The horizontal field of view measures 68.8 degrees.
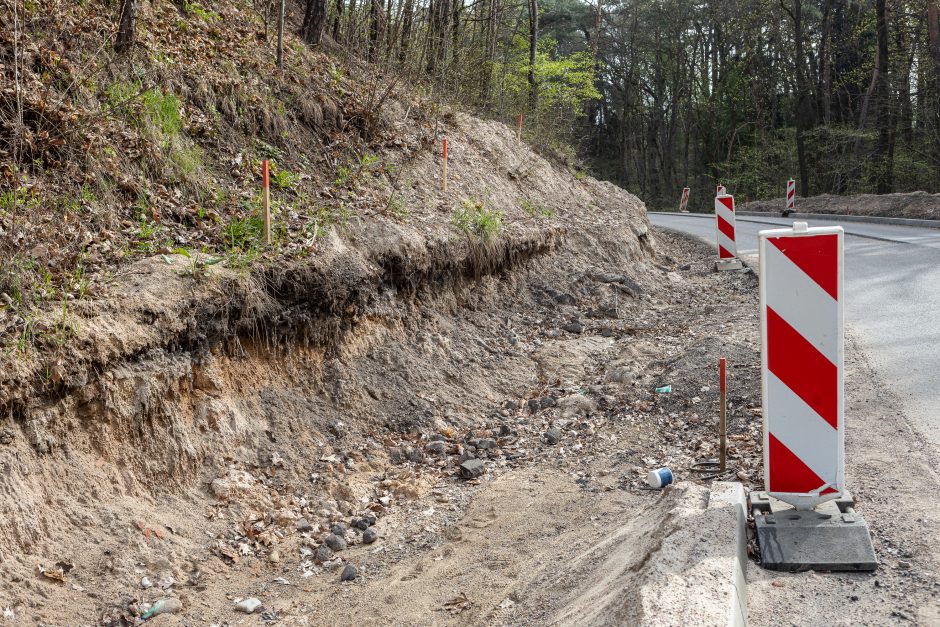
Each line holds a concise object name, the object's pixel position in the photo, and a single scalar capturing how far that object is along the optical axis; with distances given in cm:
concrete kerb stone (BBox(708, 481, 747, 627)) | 278
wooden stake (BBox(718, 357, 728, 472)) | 436
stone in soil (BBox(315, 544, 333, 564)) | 466
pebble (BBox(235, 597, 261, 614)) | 411
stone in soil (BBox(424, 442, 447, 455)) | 606
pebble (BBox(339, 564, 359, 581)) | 442
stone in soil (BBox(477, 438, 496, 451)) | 613
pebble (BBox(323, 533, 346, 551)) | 479
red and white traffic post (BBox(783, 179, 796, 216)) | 2378
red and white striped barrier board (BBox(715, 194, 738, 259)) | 1270
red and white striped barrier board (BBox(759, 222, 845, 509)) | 323
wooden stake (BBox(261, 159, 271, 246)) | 623
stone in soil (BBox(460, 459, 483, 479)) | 565
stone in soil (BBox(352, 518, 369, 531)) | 505
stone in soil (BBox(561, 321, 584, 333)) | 911
